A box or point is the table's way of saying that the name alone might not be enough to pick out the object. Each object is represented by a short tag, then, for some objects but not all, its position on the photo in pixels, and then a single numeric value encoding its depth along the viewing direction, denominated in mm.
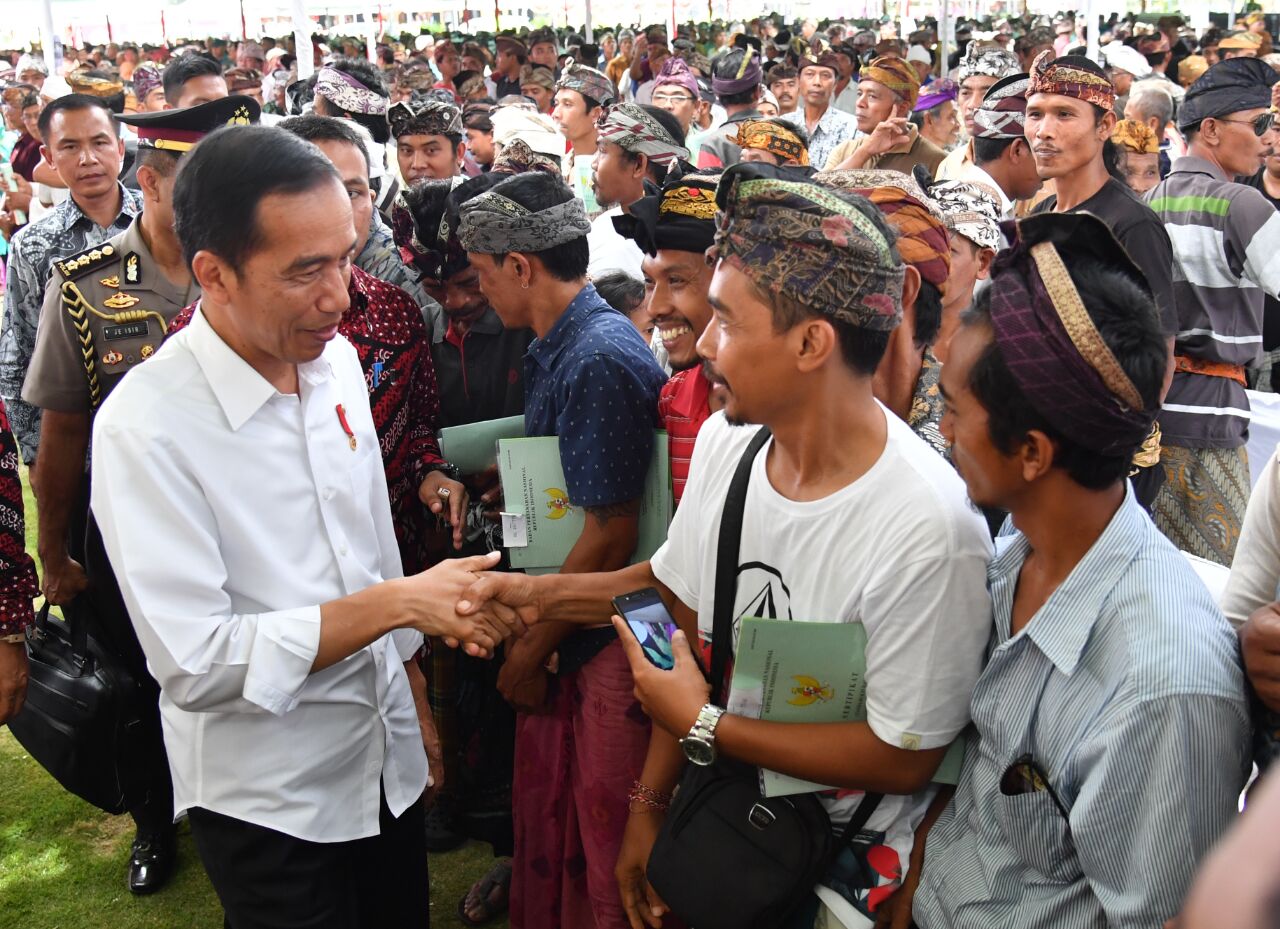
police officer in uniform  2994
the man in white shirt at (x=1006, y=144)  5152
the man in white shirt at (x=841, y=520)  1640
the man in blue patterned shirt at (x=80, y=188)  4363
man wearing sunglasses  3996
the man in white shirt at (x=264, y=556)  1806
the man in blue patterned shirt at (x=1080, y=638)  1340
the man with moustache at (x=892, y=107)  6504
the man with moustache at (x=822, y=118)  7875
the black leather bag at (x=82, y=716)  2836
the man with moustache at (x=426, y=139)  5387
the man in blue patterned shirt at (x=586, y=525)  2420
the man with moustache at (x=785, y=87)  10547
